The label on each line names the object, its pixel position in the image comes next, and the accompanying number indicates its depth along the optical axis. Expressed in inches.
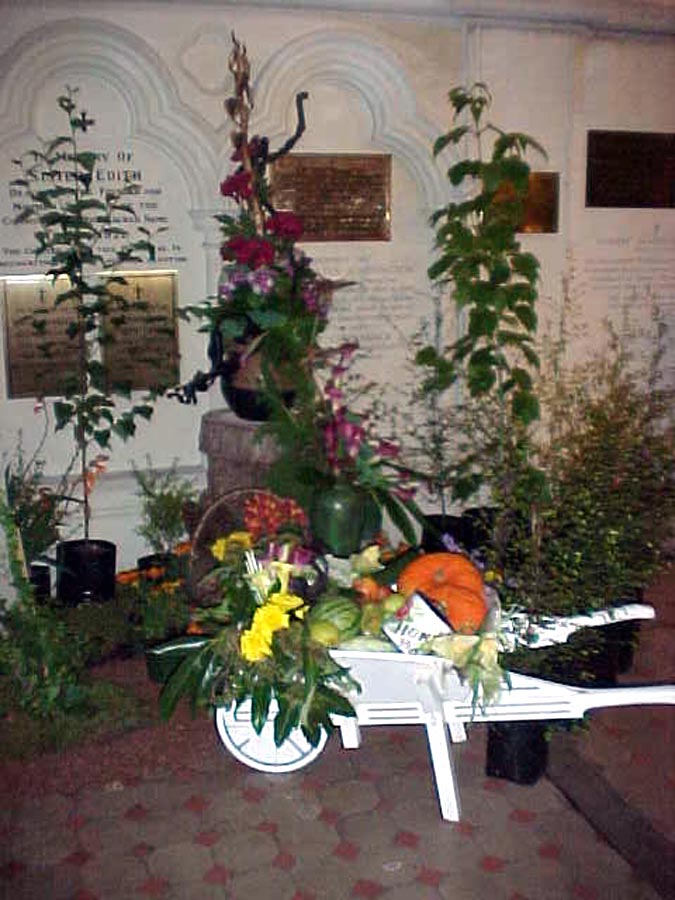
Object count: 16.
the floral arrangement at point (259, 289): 167.0
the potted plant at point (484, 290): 186.9
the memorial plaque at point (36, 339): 201.0
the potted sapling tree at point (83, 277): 182.9
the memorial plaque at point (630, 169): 233.0
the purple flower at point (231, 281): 171.0
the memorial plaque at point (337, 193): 213.0
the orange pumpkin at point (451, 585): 123.3
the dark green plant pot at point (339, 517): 139.6
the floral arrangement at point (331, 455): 141.2
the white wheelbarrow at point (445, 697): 119.5
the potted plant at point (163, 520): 194.4
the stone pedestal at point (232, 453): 179.3
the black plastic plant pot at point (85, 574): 190.5
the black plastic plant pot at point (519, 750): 133.5
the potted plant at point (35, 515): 182.4
